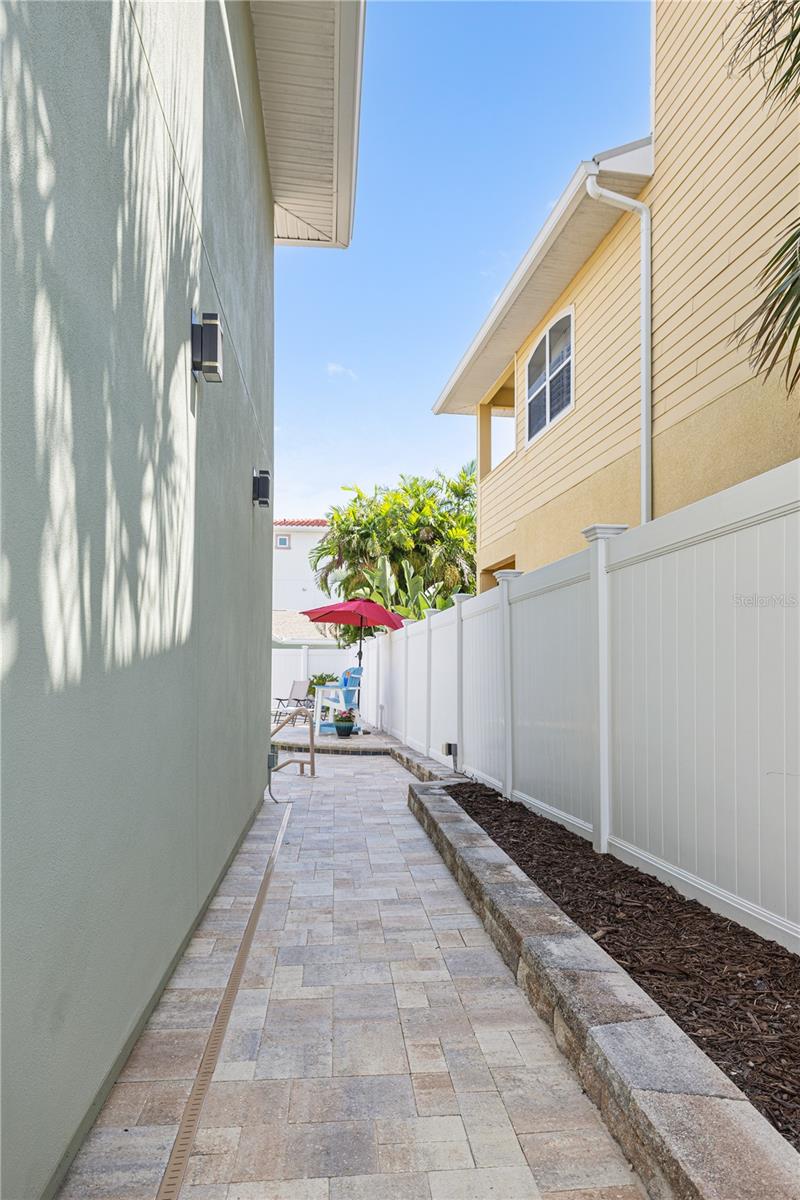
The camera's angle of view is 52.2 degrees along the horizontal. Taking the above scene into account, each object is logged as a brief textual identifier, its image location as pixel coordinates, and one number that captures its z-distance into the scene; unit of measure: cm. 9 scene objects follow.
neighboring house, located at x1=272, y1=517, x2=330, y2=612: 3644
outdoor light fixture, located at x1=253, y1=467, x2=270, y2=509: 693
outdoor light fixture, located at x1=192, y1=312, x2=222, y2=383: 394
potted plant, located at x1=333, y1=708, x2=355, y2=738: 1493
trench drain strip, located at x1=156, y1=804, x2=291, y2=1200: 213
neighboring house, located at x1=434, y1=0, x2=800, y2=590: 614
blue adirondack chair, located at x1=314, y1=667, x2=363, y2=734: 1537
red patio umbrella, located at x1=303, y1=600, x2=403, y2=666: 1400
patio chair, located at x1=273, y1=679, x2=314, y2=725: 1825
